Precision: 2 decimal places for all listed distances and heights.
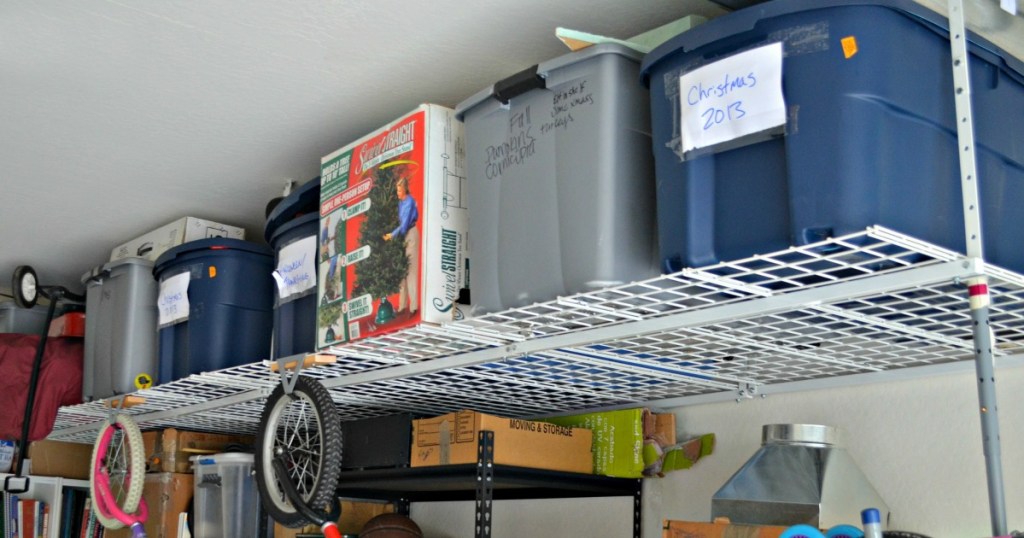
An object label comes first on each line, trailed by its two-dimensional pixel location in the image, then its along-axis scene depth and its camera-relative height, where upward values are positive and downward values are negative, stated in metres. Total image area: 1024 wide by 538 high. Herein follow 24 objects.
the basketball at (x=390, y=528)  3.18 -0.15
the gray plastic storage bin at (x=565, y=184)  1.89 +0.56
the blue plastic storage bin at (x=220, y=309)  3.17 +0.53
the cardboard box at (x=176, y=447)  3.87 +0.12
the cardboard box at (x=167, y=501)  3.72 -0.08
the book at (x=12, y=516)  4.44 -0.16
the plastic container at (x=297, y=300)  2.80 +0.49
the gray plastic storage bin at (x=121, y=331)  3.46 +0.51
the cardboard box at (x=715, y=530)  1.97 -0.10
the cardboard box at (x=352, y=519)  3.48 -0.14
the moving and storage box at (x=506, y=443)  2.71 +0.09
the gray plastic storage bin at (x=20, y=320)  4.47 +0.69
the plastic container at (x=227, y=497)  3.59 -0.06
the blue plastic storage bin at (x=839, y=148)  1.54 +0.51
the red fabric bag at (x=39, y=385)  4.04 +0.37
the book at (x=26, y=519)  4.47 -0.17
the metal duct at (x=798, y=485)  2.07 -0.02
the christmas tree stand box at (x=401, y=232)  2.29 +0.56
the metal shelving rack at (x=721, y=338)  1.60 +0.29
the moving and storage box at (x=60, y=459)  4.53 +0.09
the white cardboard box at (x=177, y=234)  3.59 +0.85
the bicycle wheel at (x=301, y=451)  2.39 +0.07
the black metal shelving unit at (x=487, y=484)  2.64 -0.02
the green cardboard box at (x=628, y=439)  2.88 +0.11
